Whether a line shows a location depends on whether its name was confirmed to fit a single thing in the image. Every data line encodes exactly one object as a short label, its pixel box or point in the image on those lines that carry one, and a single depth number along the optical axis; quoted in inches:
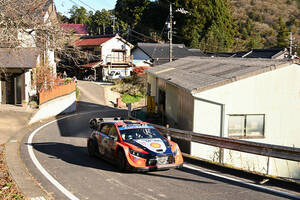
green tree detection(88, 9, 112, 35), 3240.7
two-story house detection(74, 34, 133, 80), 2237.9
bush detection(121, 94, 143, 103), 1541.8
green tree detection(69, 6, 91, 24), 3453.0
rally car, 407.5
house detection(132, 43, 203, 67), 2164.1
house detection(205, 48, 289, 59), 1878.6
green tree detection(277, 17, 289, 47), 2967.5
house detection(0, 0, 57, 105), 1020.6
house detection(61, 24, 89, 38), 3168.3
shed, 581.3
